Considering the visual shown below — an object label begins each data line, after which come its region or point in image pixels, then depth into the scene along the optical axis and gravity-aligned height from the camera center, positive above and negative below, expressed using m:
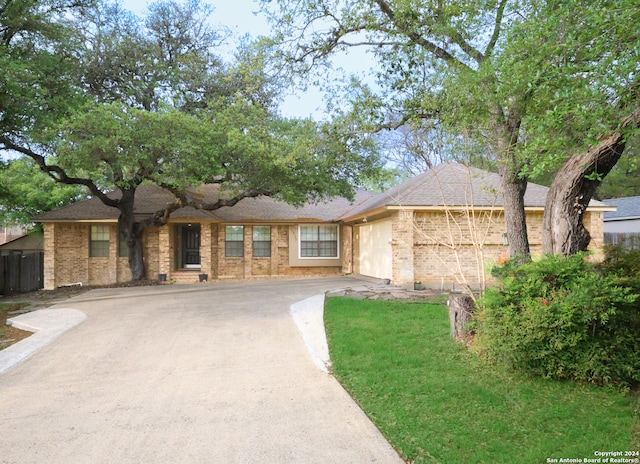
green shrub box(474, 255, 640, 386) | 4.75 -0.97
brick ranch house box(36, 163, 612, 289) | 13.27 +0.31
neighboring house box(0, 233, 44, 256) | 22.89 +0.33
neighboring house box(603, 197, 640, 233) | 21.80 +1.26
